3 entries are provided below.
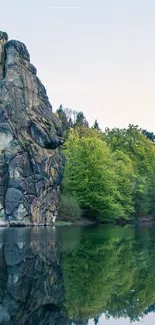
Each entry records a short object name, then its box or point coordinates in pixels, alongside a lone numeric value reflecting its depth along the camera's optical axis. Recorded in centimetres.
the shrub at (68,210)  6712
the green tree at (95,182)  7219
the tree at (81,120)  11575
